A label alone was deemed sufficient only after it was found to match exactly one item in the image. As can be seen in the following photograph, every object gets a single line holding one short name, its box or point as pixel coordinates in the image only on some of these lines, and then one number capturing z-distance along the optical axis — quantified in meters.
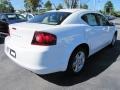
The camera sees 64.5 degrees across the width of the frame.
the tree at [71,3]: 14.85
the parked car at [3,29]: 4.28
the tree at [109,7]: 43.88
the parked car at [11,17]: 5.66
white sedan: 1.77
